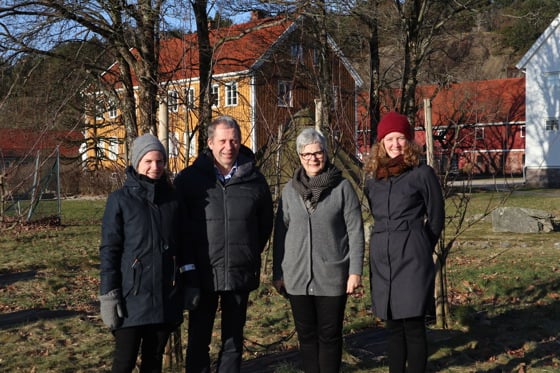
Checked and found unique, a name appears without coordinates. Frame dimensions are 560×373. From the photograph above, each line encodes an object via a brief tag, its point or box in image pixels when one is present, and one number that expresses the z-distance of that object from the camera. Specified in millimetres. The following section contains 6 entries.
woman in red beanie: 4035
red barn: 42656
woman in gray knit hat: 3682
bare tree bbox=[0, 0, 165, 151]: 8406
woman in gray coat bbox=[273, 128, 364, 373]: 4109
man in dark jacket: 3992
